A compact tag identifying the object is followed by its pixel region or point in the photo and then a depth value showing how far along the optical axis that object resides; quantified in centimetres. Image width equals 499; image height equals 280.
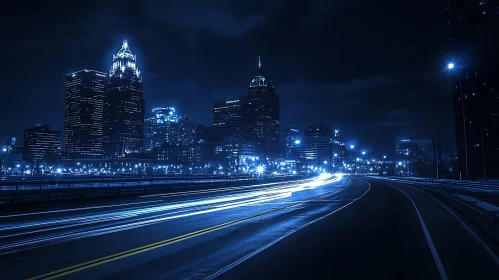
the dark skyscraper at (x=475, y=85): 6931
